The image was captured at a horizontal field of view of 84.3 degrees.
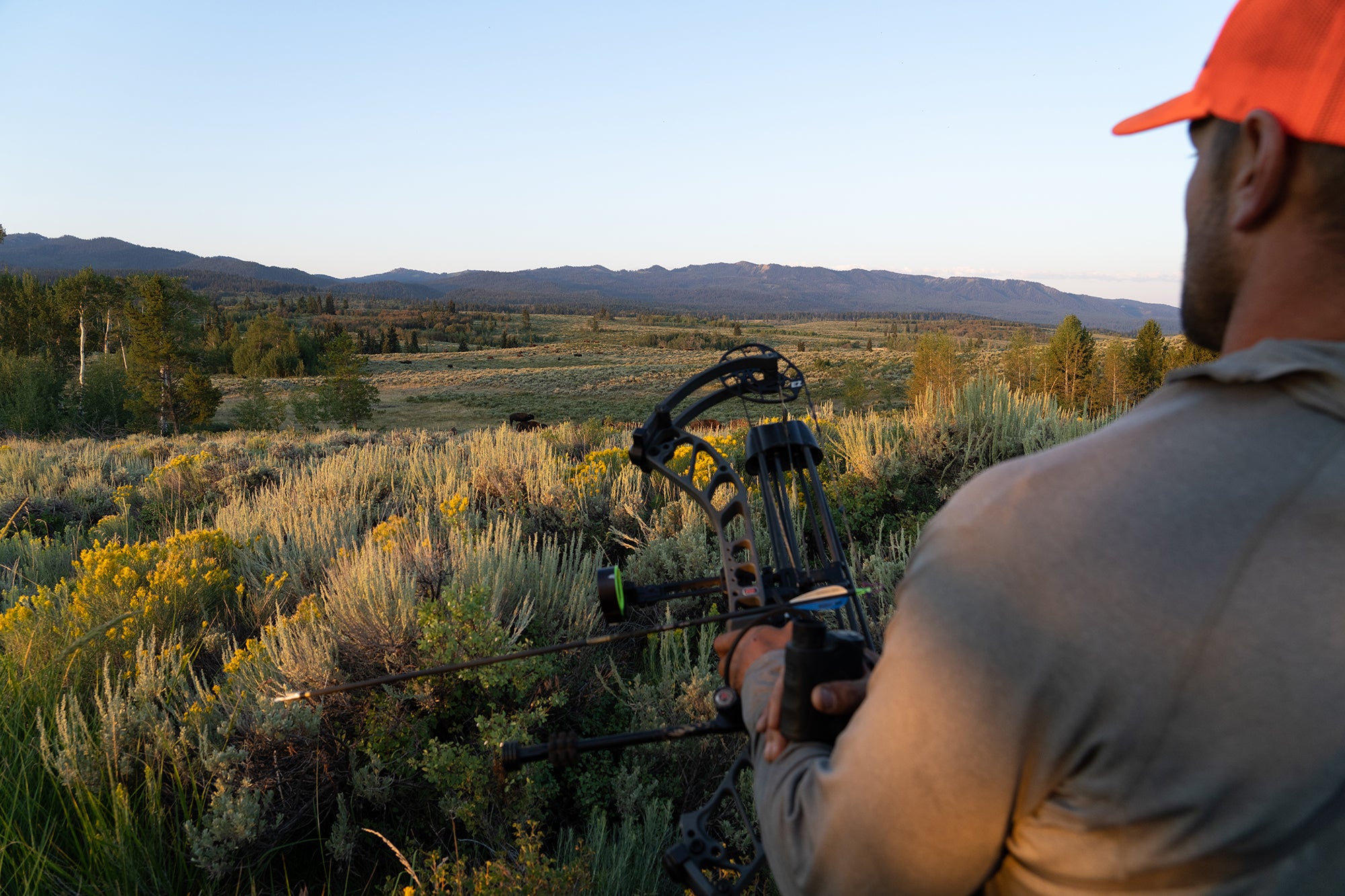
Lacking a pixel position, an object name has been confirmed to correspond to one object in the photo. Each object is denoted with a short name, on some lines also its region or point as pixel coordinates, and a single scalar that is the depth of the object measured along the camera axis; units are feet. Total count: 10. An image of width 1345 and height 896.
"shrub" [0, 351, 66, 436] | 98.78
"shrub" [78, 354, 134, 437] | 113.60
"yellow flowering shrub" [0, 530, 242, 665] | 12.32
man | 2.55
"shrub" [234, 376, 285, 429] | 125.80
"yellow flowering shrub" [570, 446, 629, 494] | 20.80
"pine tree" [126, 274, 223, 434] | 124.36
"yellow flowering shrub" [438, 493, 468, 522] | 16.66
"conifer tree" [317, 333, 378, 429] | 126.52
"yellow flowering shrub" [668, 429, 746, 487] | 19.69
